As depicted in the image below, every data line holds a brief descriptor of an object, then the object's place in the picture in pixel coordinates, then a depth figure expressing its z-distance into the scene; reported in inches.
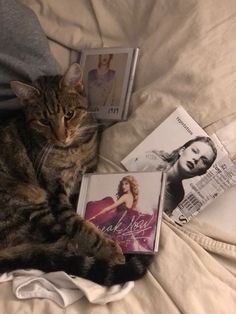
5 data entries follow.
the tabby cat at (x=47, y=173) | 44.3
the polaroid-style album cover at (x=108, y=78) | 52.0
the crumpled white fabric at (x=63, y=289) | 38.2
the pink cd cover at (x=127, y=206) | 43.1
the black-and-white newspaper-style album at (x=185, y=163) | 43.6
